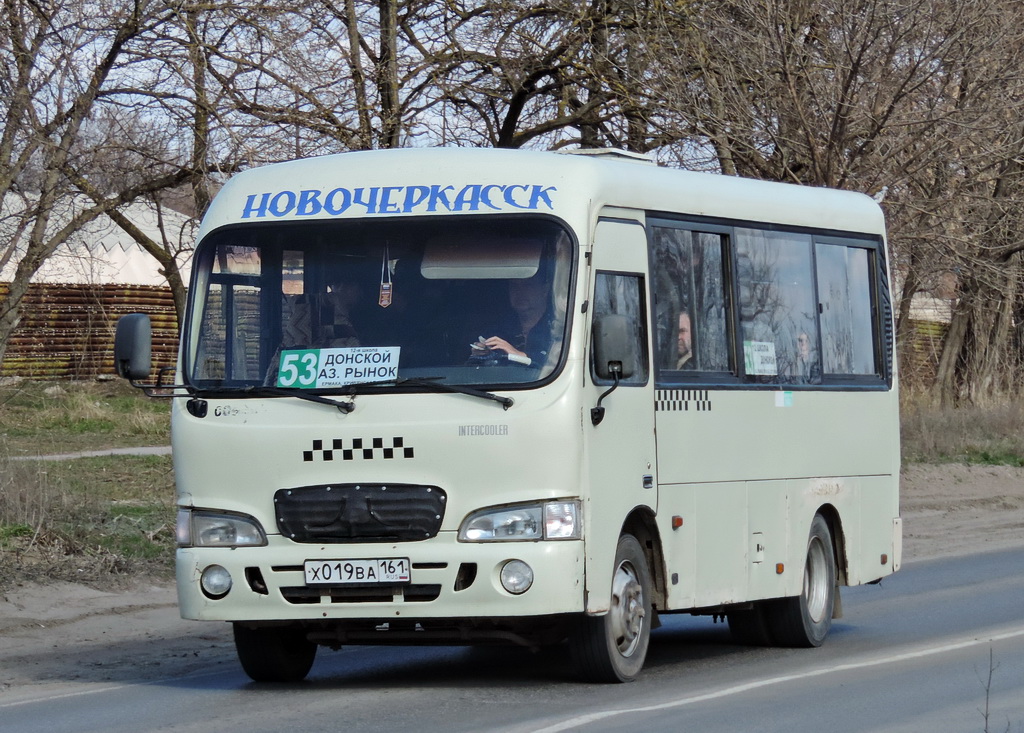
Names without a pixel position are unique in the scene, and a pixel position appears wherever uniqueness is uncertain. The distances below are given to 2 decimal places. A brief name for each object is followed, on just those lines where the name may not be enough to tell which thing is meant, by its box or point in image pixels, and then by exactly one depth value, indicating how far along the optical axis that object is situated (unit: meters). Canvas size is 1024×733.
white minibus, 16.51
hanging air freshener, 17.29
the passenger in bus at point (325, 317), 17.32
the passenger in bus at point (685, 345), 19.17
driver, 16.78
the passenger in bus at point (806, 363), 21.64
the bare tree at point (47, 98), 36.16
